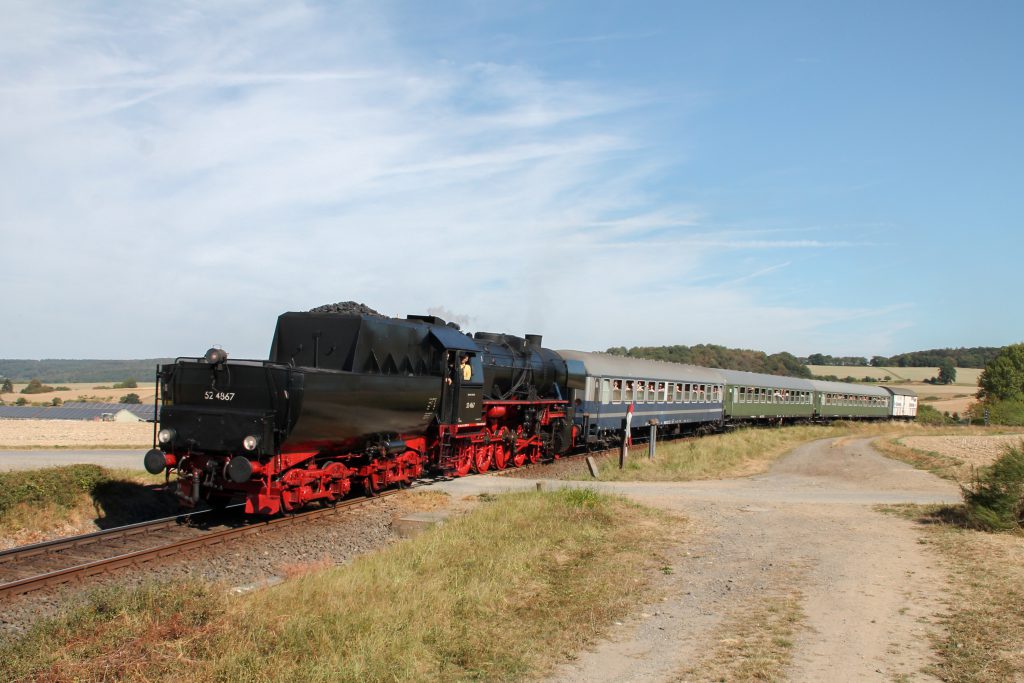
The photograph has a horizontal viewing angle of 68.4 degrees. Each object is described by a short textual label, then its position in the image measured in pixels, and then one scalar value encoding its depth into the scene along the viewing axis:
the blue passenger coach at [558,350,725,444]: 25.47
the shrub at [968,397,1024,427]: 60.94
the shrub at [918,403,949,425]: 71.25
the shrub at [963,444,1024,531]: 12.94
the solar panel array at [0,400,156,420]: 56.66
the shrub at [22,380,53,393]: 107.25
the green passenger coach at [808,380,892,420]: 54.66
